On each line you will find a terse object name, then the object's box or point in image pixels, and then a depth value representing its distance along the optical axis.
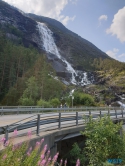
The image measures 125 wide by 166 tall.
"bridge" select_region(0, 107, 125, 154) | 4.47
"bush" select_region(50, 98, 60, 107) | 27.16
